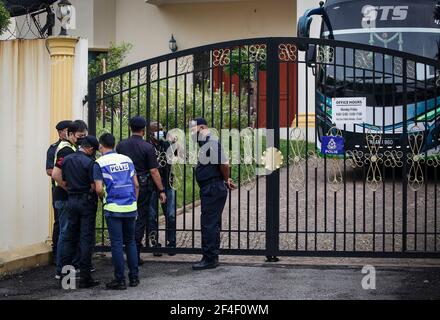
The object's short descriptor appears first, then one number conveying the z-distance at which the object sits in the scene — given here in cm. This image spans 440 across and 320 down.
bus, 1334
